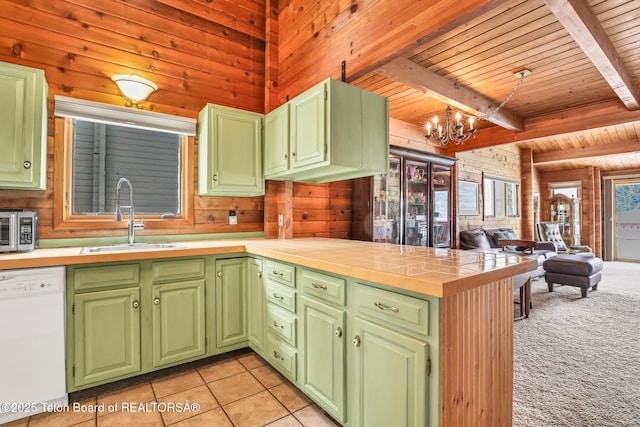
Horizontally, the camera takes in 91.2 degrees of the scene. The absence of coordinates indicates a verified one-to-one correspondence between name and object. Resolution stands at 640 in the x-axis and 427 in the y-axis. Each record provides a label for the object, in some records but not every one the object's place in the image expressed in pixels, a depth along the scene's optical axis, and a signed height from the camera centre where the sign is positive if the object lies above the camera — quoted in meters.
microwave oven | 1.89 -0.07
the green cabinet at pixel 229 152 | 2.71 +0.59
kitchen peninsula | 1.21 -0.49
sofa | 4.96 -0.48
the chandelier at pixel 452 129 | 3.39 +1.04
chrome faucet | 2.53 +0.02
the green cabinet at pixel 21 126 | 1.95 +0.59
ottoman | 4.34 -0.77
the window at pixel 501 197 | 6.73 +0.46
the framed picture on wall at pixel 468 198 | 6.02 +0.39
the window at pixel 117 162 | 2.41 +0.49
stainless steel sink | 2.30 -0.22
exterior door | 8.09 -0.11
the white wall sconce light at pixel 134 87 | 2.51 +1.08
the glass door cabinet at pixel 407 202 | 3.49 +0.19
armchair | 6.73 -0.39
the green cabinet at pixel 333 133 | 2.25 +0.66
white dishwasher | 1.71 -0.69
